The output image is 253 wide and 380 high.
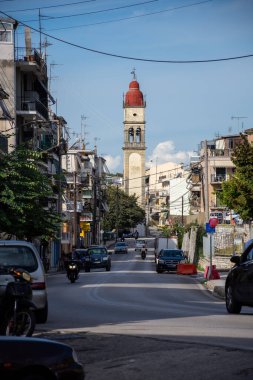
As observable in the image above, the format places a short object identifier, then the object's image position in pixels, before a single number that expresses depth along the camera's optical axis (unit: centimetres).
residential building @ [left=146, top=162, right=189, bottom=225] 17600
